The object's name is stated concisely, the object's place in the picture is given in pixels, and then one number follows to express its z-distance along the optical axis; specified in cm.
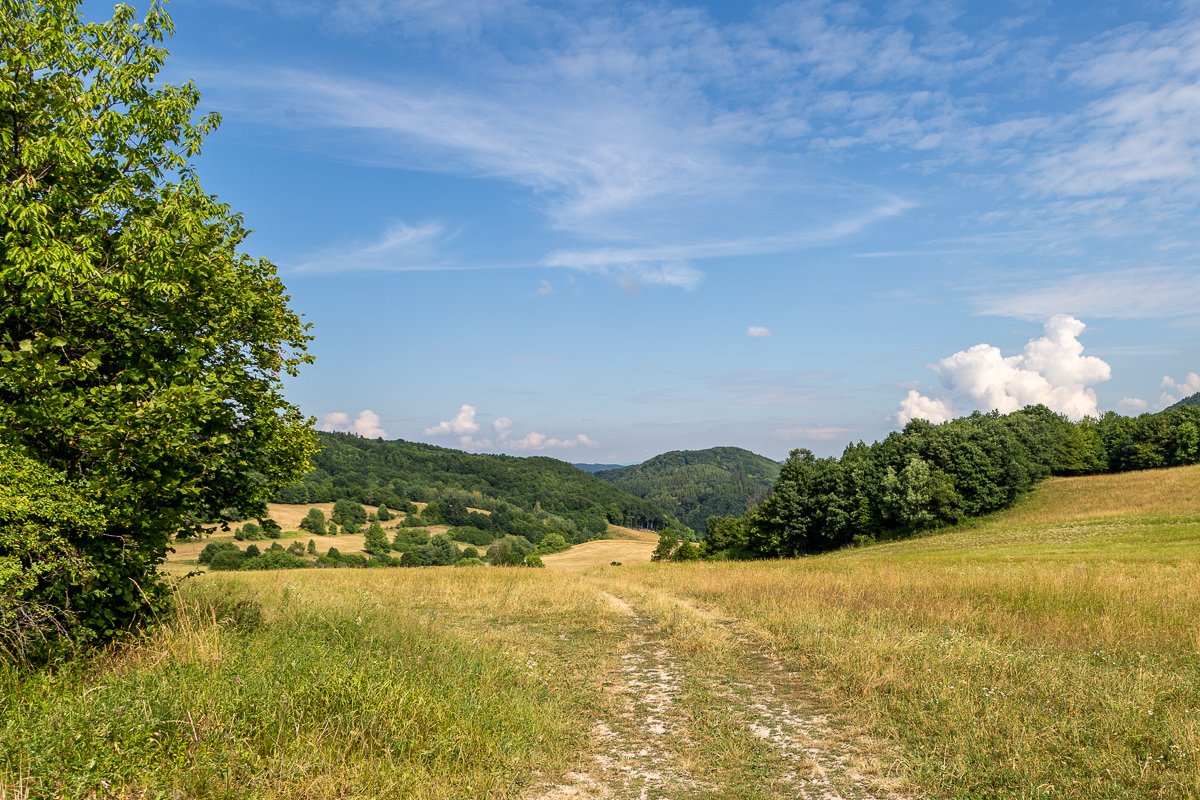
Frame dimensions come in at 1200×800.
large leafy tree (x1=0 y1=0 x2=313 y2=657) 738
